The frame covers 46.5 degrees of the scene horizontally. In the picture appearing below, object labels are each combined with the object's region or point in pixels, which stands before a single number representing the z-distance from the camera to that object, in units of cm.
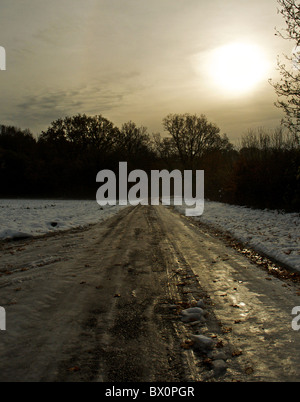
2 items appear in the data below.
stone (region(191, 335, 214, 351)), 418
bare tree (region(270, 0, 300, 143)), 1535
